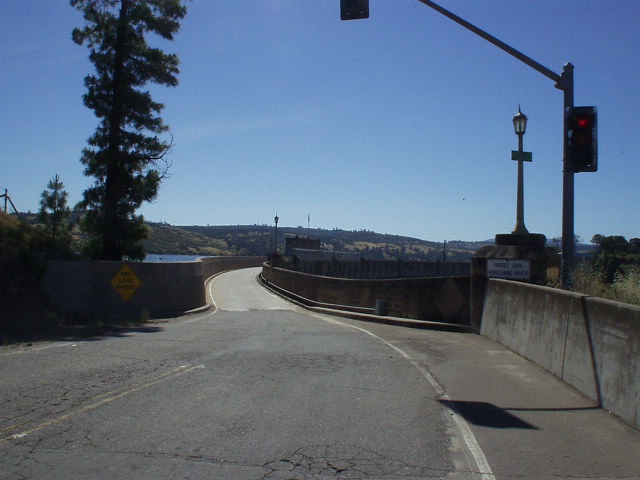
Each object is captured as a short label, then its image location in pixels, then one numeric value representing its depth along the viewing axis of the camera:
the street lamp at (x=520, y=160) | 15.39
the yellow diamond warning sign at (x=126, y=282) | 21.56
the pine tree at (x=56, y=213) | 42.75
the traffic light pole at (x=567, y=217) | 11.52
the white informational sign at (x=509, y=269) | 15.20
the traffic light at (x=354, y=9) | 11.03
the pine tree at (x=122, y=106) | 26.69
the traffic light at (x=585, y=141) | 11.27
